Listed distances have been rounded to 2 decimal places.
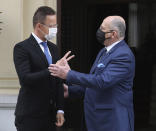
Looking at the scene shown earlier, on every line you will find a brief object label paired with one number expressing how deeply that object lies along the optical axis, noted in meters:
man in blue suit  6.05
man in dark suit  6.10
